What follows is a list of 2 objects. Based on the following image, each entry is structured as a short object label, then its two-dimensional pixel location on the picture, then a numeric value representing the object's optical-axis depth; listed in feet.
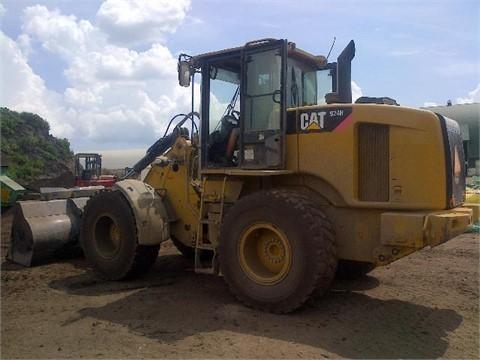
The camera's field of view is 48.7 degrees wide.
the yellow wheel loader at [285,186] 17.06
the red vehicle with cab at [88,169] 66.59
